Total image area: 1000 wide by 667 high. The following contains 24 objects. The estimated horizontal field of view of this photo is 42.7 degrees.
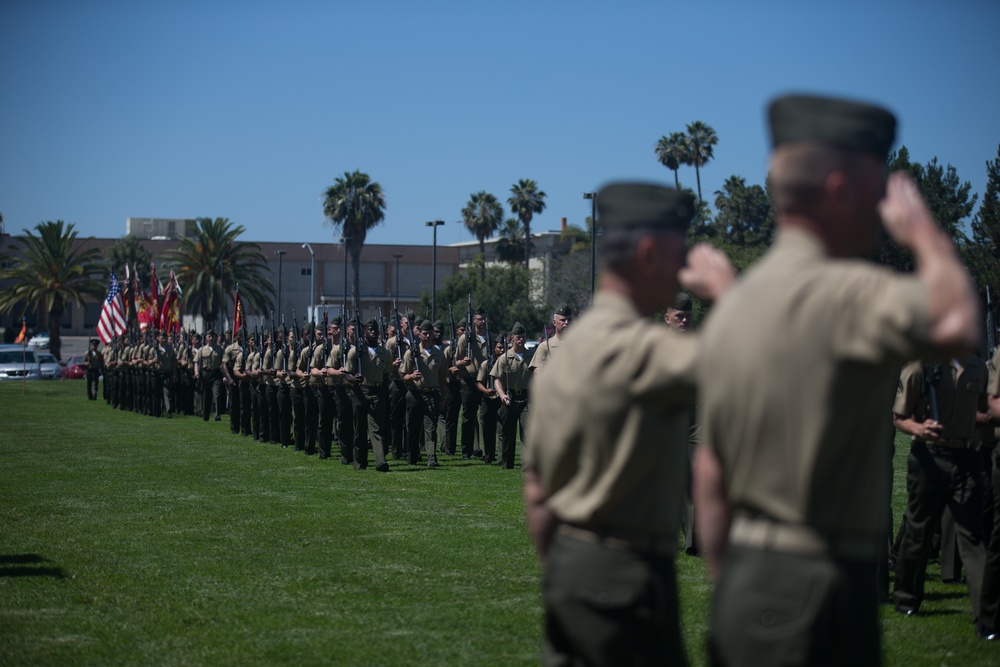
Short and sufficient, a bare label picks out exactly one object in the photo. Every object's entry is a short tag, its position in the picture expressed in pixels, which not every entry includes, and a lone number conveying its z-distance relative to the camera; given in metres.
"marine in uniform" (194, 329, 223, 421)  34.34
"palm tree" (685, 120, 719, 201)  93.12
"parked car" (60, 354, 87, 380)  67.81
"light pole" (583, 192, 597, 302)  46.08
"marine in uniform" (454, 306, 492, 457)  22.88
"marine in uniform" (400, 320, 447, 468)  21.44
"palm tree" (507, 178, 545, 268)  97.56
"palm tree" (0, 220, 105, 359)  79.25
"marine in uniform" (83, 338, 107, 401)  48.19
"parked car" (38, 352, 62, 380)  62.84
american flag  44.53
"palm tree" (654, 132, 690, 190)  93.50
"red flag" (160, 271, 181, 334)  45.25
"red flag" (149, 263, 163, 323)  45.41
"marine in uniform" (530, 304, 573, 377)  17.92
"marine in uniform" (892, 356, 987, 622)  8.48
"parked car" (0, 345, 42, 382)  60.47
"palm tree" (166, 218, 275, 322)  80.44
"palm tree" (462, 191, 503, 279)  97.94
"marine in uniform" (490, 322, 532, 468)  20.61
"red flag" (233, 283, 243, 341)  40.09
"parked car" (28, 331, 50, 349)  97.69
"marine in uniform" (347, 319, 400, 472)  19.98
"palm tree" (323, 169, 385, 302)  81.38
